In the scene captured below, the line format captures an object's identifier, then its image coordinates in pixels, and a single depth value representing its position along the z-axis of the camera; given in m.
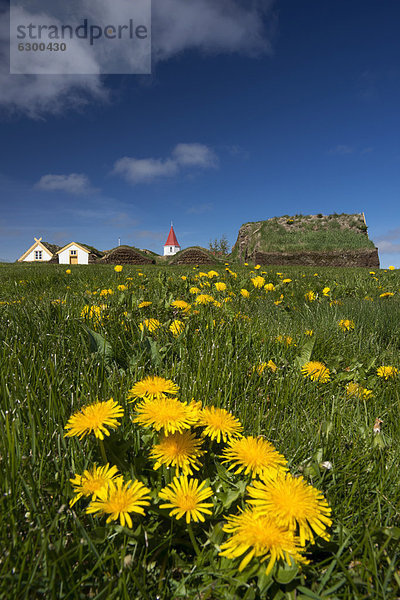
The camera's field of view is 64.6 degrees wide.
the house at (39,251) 44.28
